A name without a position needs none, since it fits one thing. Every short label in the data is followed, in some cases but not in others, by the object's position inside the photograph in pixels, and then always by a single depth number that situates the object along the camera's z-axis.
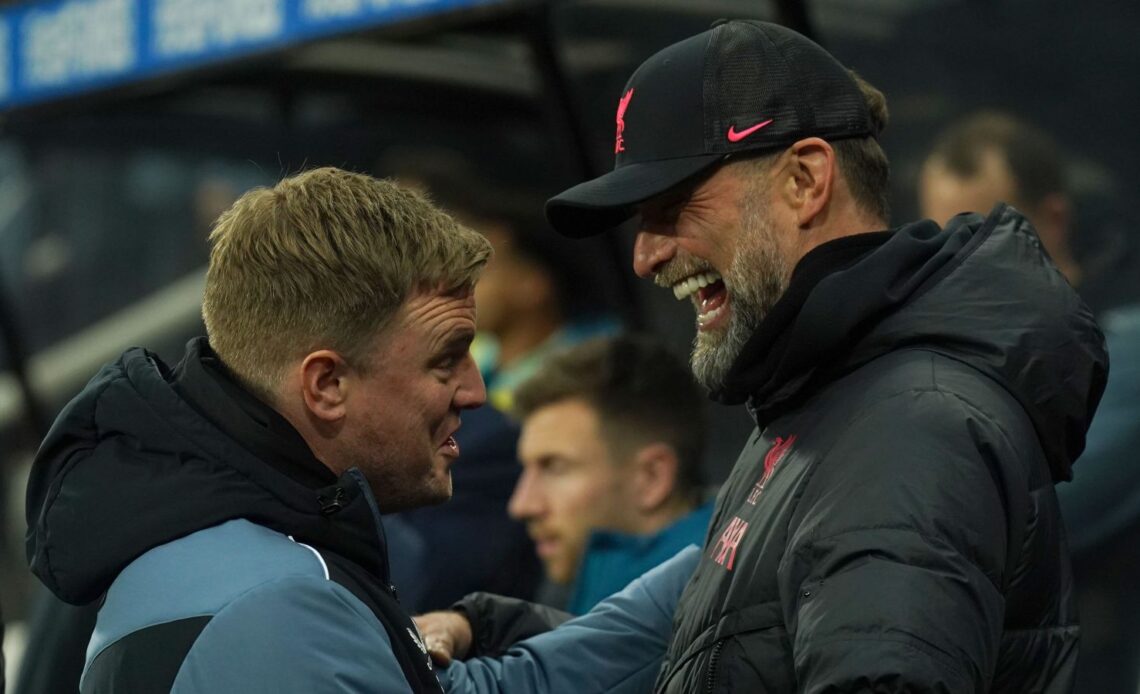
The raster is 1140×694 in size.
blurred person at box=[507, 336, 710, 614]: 7.73
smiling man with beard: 3.60
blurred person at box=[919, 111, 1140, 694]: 7.43
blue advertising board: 10.31
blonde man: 3.65
